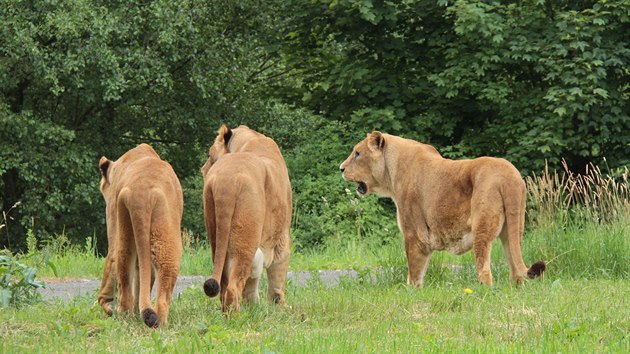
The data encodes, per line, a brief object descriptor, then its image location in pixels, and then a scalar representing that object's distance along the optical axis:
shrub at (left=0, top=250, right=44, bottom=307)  17.62
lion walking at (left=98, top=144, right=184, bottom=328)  14.73
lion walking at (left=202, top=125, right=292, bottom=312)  15.15
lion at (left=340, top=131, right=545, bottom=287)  18.94
